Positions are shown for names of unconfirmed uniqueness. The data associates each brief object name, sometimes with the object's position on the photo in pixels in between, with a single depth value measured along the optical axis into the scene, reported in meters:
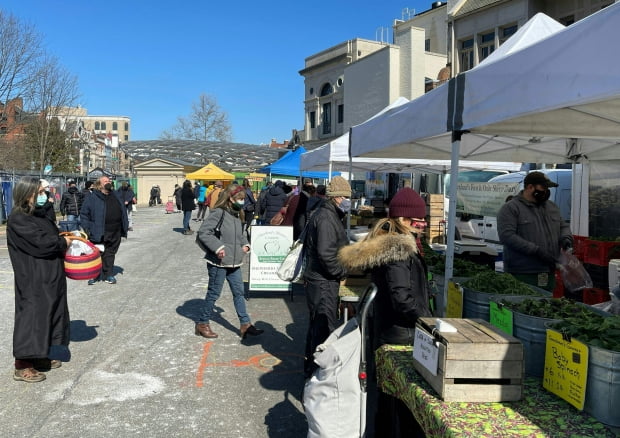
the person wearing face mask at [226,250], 5.75
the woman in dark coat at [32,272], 4.50
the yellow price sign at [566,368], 2.16
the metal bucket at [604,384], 2.03
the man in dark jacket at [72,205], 15.31
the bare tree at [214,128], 70.06
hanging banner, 12.38
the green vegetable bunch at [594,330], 2.11
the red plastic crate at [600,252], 5.91
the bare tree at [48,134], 32.03
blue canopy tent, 13.98
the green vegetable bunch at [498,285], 3.19
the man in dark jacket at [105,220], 9.12
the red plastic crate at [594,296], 5.23
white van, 10.69
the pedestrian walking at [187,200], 18.48
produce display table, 2.04
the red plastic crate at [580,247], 6.34
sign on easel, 8.15
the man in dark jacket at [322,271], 4.40
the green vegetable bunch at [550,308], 2.56
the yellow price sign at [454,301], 3.38
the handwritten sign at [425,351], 2.40
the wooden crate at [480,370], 2.28
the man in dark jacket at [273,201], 12.29
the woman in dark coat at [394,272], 3.12
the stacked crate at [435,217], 11.35
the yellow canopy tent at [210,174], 23.41
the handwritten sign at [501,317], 2.72
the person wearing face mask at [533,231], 4.70
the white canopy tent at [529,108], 2.31
